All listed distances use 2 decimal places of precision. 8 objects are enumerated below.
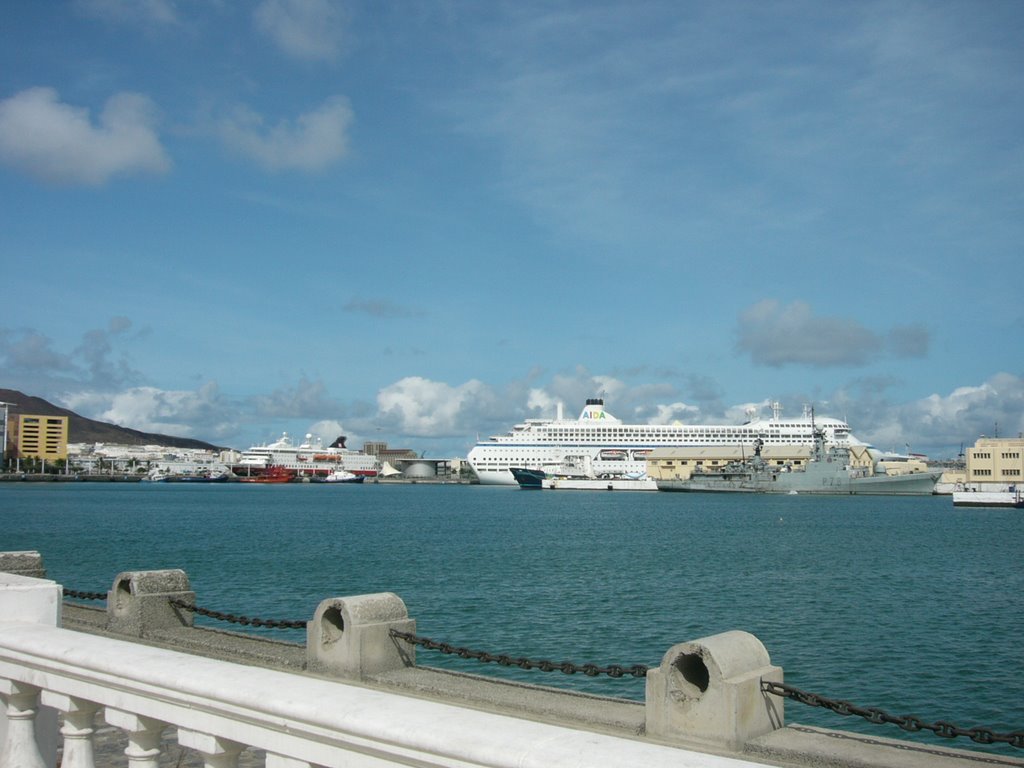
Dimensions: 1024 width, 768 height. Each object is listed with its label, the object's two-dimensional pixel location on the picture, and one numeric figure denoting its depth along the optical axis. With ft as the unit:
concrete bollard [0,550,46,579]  23.41
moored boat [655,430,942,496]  349.20
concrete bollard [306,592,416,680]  19.65
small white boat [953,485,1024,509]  270.46
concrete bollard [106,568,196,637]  24.38
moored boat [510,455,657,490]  402.52
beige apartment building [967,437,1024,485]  332.39
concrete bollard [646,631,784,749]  14.88
